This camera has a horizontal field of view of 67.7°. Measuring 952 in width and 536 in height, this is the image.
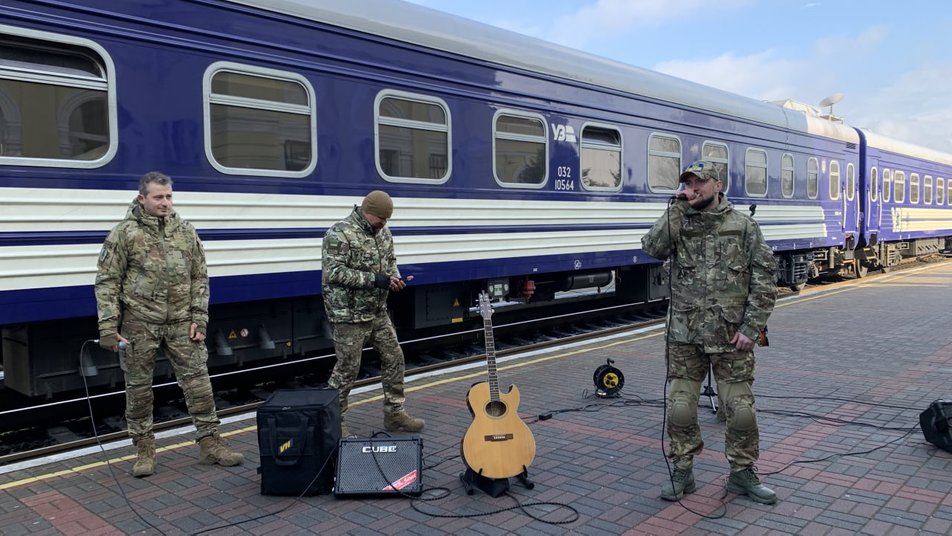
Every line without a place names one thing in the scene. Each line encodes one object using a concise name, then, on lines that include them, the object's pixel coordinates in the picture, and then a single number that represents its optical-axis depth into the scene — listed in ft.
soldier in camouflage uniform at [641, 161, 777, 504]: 12.56
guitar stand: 13.01
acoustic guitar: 13.01
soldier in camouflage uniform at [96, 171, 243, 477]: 13.96
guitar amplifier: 13.01
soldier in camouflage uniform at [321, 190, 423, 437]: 15.76
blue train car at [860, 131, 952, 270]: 55.01
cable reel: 19.60
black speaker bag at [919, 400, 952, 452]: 14.71
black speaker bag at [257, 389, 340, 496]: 13.12
